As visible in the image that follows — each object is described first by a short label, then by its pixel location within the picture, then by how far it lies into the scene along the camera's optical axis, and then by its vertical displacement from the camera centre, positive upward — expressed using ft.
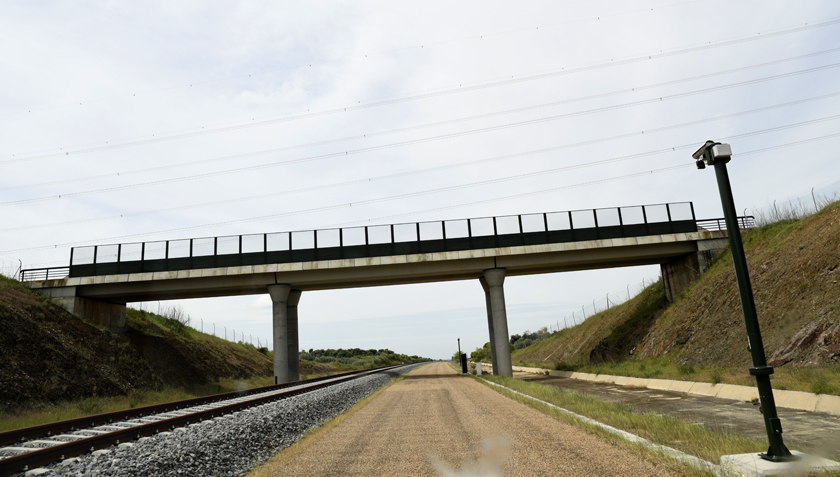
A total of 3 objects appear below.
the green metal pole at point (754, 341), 21.07 -1.31
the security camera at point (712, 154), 24.61 +8.50
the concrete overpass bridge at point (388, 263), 110.52 +18.23
